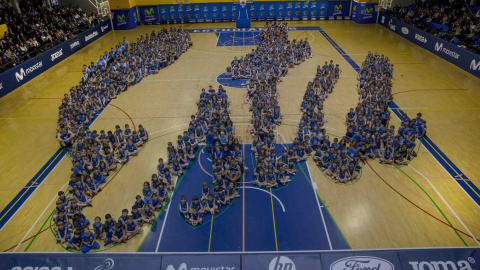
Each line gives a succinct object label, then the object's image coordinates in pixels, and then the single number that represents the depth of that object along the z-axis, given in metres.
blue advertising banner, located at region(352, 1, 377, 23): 33.31
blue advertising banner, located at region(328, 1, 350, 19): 35.62
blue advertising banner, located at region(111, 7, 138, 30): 33.43
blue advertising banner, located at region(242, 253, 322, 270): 6.66
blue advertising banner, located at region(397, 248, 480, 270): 6.56
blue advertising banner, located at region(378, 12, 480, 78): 19.42
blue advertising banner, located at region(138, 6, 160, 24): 35.58
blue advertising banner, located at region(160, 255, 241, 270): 6.72
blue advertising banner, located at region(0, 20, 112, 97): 18.72
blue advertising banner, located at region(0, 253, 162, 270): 6.75
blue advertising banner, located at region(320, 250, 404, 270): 6.65
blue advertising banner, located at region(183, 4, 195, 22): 35.78
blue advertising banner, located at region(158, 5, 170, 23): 35.53
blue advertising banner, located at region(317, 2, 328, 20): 35.88
